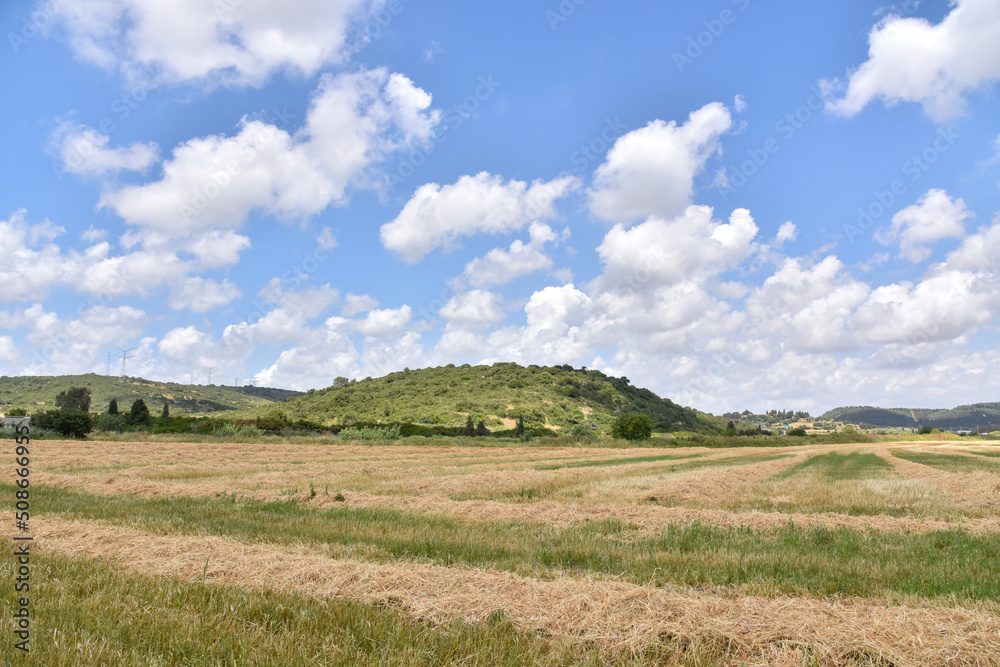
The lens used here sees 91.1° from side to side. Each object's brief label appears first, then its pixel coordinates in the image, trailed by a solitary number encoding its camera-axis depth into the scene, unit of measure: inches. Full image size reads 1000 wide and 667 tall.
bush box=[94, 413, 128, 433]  2161.7
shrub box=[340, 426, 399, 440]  2322.0
